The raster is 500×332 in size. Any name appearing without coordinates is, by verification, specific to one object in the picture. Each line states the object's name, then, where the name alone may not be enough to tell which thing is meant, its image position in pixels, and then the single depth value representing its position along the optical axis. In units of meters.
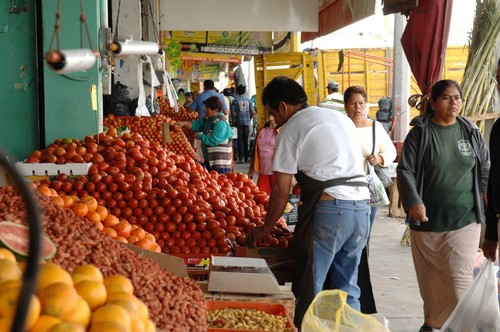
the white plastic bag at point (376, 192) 6.23
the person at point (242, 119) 19.09
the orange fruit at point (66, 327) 1.80
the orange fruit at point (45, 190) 4.27
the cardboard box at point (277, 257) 4.55
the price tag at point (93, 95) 6.00
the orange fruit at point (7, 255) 2.10
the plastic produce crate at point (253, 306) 3.29
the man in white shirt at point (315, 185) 4.30
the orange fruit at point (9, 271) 1.92
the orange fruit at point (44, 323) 1.79
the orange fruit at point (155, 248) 3.96
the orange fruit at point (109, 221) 4.07
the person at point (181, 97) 23.33
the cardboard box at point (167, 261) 3.34
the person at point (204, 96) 13.75
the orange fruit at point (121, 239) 3.78
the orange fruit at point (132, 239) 3.92
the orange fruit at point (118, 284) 2.27
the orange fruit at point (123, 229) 3.96
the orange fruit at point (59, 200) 3.93
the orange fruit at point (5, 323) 1.76
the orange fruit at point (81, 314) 1.92
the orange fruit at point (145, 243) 3.88
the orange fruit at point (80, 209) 4.01
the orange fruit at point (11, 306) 1.78
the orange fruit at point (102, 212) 4.10
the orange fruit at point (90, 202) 4.13
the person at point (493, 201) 4.35
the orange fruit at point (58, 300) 1.87
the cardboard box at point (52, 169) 5.33
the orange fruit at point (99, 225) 3.91
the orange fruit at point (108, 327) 1.94
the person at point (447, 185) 4.91
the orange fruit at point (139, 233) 4.00
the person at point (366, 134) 6.34
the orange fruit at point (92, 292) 2.10
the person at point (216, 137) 9.78
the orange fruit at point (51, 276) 1.98
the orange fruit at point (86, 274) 2.21
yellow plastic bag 2.97
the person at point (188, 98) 19.97
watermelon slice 2.26
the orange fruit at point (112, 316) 2.00
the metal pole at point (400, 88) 11.54
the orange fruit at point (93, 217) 3.98
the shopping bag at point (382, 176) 6.71
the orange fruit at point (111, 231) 3.84
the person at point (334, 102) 10.38
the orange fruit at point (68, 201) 4.02
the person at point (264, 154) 8.41
